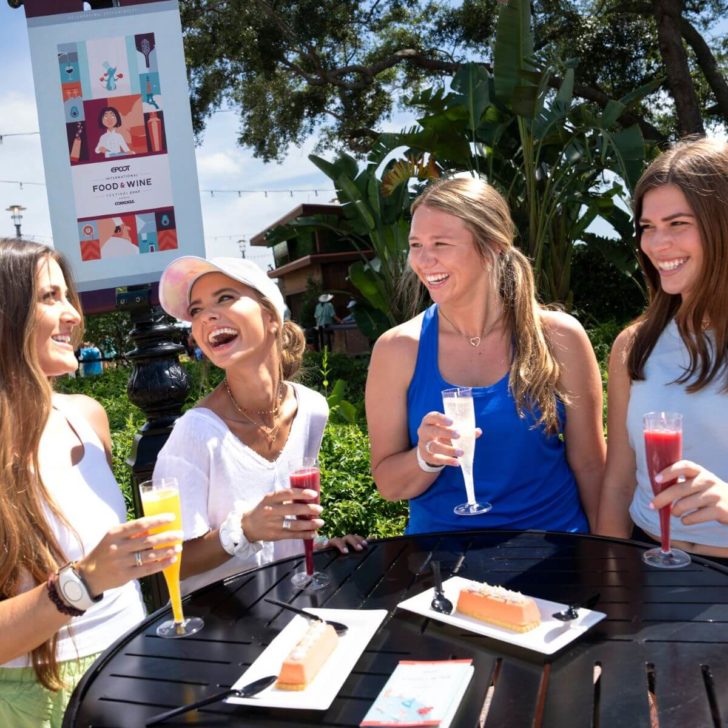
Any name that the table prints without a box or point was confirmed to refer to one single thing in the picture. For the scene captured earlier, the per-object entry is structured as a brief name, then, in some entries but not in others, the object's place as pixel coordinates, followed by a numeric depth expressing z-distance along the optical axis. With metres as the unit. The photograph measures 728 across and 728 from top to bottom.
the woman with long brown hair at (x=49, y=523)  1.66
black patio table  1.29
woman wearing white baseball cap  2.26
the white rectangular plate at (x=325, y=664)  1.34
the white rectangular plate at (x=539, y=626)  1.46
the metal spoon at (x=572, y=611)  1.55
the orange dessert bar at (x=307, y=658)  1.38
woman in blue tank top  2.58
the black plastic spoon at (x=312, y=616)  1.60
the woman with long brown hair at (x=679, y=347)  2.34
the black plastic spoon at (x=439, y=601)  1.65
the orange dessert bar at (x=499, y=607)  1.52
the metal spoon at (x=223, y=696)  1.34
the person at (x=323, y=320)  17.12
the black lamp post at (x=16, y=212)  18.64
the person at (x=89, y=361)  15.38
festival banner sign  2.73
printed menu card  1.23
